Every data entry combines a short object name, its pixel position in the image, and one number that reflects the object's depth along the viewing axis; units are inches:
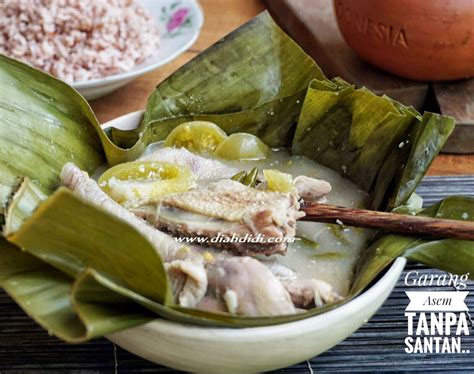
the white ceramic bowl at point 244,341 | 31.0
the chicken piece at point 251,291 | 32.2
